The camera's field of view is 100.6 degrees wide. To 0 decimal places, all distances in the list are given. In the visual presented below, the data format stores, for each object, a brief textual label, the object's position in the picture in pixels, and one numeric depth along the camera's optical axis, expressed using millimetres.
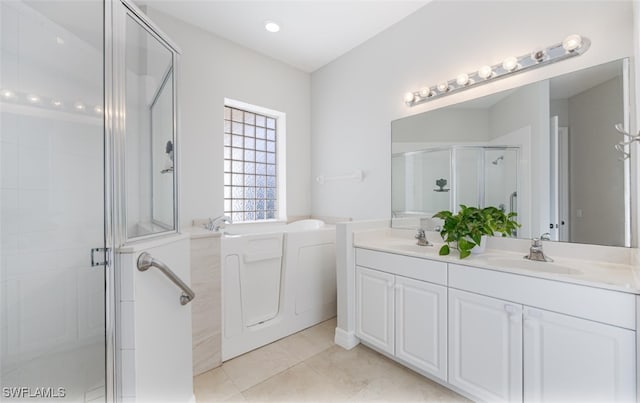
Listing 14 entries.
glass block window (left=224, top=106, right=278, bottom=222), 2873
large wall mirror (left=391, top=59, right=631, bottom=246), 1381
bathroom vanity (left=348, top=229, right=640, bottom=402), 1033
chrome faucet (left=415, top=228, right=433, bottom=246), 1960
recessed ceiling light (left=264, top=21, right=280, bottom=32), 2350
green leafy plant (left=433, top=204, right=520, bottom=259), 1530
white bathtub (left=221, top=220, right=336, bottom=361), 1906
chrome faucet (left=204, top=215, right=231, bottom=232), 2154
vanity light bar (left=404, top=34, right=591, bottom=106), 1450
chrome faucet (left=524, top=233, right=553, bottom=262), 1452
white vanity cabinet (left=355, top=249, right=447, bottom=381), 1520
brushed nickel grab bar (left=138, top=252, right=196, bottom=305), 1094
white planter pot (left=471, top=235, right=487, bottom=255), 1596
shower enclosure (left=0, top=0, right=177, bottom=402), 1128
